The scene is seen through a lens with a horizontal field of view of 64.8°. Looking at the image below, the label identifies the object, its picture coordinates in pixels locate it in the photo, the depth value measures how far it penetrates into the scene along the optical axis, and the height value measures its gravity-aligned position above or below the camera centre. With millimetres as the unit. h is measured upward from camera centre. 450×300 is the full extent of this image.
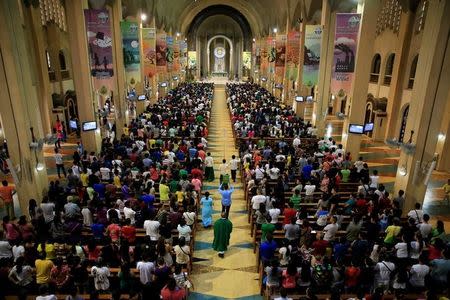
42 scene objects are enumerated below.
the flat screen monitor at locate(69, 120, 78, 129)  17392 -3343
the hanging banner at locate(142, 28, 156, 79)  22220 +324
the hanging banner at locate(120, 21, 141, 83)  18125 +201
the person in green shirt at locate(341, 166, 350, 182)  11556 -3690
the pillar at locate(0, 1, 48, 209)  9664 -1428
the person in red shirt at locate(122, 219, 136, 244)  7434 -3631
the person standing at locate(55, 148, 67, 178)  12975 -3926
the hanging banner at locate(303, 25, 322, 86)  19075 +140
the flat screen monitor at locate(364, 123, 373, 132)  17516 -3290
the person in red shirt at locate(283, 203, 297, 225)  8328 -3598
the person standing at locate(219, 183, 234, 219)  9758 -3778
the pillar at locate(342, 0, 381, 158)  14109 -718
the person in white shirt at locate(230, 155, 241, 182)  13148 -4039
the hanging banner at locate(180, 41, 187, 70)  44544 +106
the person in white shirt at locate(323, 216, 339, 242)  7727 -3681
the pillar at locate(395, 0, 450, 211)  9844 -1104
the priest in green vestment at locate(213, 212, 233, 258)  8219 -4134
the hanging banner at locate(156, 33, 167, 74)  27359 +106
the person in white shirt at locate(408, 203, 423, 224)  8414 -3656
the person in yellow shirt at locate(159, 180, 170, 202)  9680 -3646
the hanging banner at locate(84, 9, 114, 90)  14680 +311
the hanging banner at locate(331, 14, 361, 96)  14500 +247
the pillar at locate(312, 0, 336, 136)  18172 -488
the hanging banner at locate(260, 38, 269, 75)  39053 -209
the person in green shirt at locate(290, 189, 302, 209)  9231 -3621
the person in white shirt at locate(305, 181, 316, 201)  10085 -3733
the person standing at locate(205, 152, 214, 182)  13359 -4206
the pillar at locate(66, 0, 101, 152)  13953 -670
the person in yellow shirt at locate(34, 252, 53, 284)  6234 -3709
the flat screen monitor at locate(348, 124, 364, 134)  14930 -2899
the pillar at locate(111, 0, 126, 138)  18312 -711
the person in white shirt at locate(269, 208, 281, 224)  8538 -3684
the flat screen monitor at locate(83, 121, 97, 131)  14898 -2956
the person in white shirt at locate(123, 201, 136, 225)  8250 -3585
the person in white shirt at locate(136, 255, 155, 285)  6309 -3723
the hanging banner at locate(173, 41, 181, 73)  36869 -139
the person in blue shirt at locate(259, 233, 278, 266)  7117 -3778
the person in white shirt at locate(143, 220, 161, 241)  7707 -3684
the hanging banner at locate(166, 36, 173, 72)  31353 +138
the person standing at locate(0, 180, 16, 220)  9680 -3929
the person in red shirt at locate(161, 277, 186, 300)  5598 -3652
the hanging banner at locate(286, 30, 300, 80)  24469 +297
